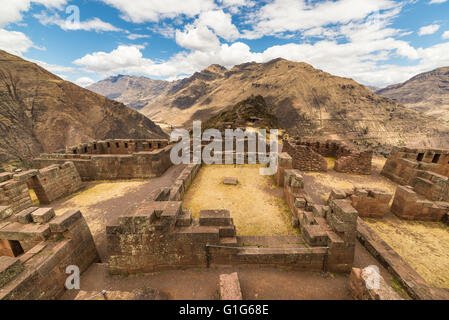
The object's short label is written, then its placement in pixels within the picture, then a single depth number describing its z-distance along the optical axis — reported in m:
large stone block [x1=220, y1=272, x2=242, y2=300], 4.01
